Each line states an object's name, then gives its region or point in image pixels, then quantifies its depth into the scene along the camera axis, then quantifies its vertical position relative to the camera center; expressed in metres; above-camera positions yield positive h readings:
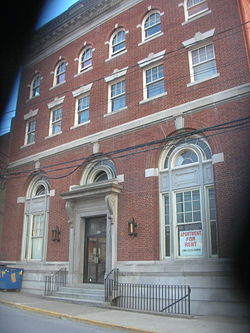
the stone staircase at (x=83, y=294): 12.97 -1.42
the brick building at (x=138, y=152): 12.18 +4.62
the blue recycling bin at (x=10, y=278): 17.27 -1.01
